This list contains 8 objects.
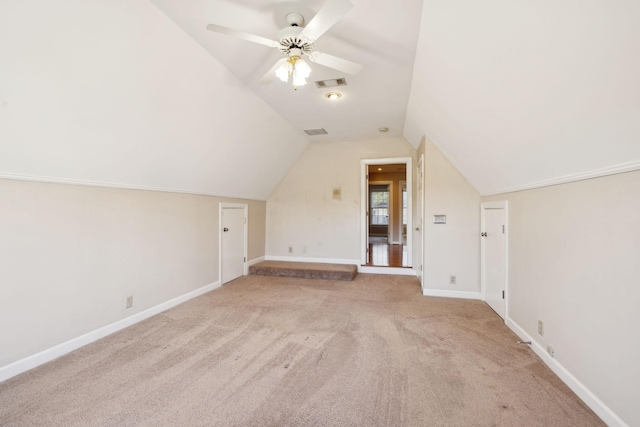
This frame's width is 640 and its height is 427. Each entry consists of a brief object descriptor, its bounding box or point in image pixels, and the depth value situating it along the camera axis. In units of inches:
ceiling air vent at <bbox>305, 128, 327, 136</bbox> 190.2
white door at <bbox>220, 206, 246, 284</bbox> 176.1
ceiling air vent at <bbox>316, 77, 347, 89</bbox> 117.0
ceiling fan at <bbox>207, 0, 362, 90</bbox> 60.9
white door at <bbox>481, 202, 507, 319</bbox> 121.3
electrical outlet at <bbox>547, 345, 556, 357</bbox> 82.6
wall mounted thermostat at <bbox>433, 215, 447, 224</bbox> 156.4
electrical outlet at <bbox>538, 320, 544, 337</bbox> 89.7
